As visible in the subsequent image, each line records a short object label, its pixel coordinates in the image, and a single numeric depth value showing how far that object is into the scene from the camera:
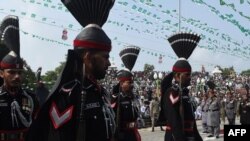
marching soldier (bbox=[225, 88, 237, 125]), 16.51
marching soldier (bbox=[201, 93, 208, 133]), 15.37
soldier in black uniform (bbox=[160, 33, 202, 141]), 5.62
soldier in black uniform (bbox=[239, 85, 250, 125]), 10.02
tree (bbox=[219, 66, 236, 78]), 37.16
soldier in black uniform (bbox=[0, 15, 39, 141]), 4.89
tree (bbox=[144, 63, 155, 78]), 40.39
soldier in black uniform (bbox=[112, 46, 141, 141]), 6.69
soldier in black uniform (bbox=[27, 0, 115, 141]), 2.84
